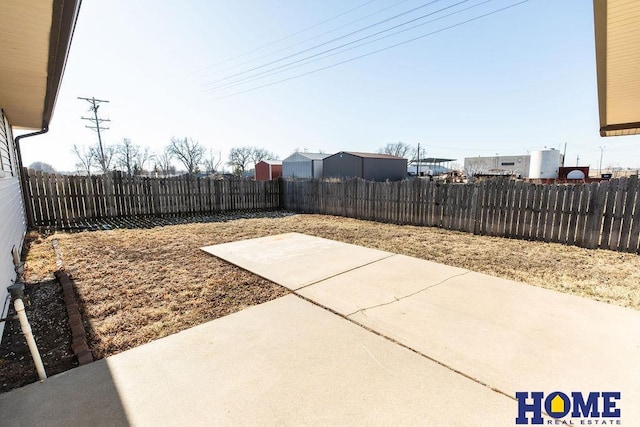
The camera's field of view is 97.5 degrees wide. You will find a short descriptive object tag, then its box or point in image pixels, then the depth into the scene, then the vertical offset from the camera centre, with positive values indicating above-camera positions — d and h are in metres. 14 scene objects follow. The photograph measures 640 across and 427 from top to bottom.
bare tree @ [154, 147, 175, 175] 49.51 +3.34
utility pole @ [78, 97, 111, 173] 25.58 +5.91
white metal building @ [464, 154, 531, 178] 37.16 +1.20
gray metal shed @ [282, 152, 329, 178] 31.03 +1.32
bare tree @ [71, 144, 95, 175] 46.00 +3.35
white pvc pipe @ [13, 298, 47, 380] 1.85 -1.08
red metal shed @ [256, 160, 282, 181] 37.38 +1.06
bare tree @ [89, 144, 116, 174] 44.97 +4.28
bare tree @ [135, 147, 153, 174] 49.71 +3.86
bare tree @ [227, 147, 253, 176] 54.00 +3.82
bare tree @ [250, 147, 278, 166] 57.73 +4.79
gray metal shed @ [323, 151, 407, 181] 25.95 +0.94
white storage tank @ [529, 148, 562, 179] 25.03 +0.79
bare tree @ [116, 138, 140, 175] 46.84 +4.19
